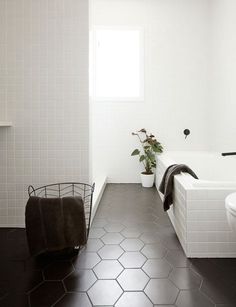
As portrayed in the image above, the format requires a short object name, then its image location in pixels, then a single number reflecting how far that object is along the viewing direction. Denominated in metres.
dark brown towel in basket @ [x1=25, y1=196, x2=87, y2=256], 1.69
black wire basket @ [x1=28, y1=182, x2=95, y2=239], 2.21
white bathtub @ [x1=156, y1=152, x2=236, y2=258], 1.73
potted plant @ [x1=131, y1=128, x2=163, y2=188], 3.68
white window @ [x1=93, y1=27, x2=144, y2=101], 3.81
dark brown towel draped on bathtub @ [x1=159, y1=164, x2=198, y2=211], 2.19
